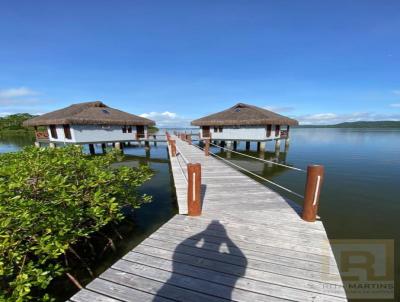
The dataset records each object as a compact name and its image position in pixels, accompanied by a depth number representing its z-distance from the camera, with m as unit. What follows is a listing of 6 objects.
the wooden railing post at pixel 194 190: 4.31
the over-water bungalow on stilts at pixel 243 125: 22.67
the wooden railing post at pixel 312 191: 3.87
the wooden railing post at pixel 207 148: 13.16
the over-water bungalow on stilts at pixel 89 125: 20.16
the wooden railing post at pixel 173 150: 13.39
